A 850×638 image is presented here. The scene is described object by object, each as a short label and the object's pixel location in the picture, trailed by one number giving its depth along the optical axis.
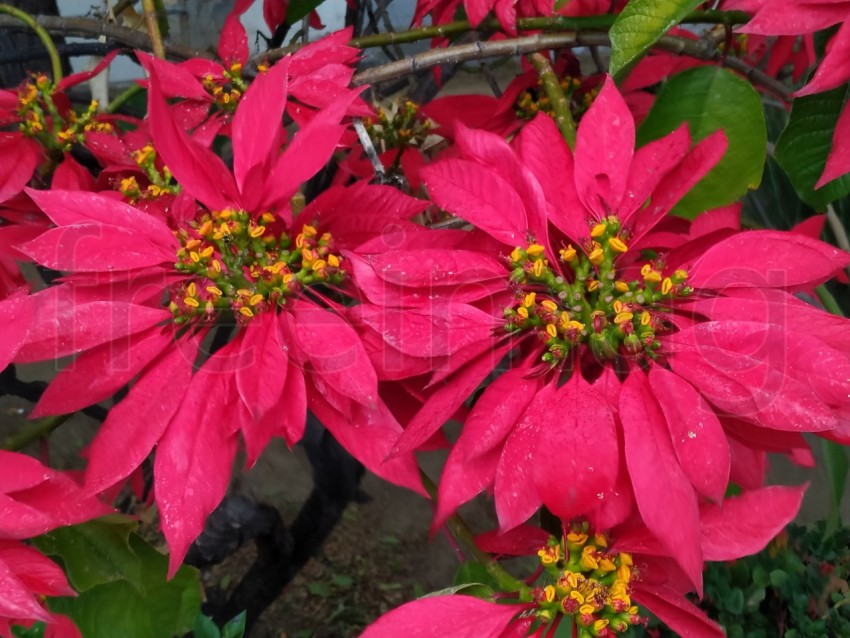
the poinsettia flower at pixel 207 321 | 0.26
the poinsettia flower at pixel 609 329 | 0.24
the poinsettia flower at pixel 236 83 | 0.36
